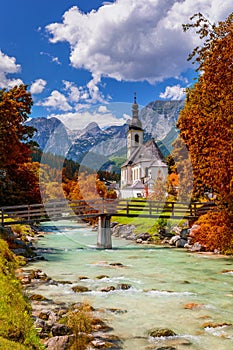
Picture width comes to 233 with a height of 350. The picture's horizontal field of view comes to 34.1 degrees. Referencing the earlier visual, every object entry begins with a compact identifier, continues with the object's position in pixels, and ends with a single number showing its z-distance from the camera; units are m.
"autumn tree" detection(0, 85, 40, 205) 27.58
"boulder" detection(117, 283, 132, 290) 13.47
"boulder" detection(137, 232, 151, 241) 30.96
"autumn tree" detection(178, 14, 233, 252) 14.96
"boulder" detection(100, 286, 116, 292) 12.94
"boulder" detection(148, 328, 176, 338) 8.41
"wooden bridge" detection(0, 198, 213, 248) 26.62
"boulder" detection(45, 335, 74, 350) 7.01
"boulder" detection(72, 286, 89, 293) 12.79
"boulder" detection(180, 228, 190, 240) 27.90
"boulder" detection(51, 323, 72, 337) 7.88
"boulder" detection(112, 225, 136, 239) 33.92
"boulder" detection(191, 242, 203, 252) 24.42
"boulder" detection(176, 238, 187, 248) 26.98
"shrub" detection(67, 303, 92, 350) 7.47
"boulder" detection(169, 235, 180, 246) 28.05
